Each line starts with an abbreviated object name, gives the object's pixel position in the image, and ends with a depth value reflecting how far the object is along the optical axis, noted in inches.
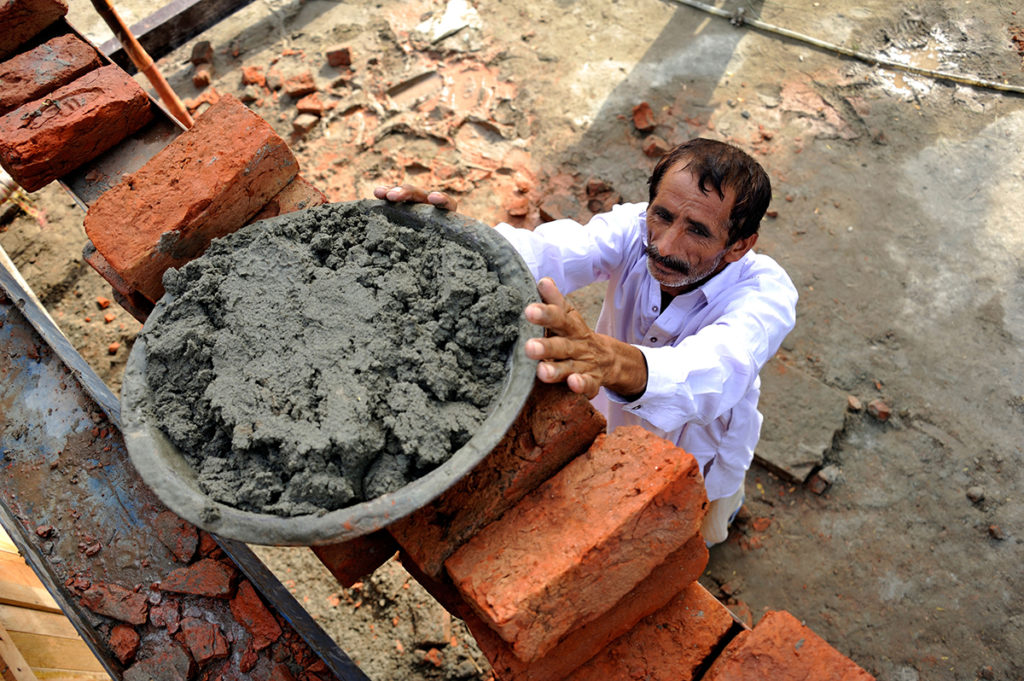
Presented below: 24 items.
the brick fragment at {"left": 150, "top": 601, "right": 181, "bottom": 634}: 78.1
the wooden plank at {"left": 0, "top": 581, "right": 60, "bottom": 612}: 98.6
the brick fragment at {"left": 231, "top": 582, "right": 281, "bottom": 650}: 79.0
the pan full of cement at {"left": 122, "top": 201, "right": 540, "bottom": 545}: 59.6
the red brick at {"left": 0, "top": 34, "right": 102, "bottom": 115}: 97.1
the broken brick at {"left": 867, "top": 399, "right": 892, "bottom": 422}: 142.8
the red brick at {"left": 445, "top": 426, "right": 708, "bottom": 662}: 65.8
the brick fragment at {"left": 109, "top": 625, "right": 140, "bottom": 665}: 76.8
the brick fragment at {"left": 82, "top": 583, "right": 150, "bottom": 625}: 77.5
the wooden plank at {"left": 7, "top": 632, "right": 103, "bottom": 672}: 97.0
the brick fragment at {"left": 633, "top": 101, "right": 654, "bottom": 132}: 186.9
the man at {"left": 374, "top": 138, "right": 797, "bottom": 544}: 73.2
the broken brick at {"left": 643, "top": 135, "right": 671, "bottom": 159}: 181.2
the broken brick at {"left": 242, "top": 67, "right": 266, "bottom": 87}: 205.6
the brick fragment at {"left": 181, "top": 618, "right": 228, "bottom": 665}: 77.4
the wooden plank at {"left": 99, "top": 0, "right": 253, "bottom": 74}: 177.6
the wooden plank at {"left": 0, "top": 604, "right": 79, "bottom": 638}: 96.7
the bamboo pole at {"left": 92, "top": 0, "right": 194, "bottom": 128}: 151.3
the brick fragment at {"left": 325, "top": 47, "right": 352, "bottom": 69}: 202.5
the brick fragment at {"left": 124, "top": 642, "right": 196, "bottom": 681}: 76.2
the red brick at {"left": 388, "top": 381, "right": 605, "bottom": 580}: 71.2
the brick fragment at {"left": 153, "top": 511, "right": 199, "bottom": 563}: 81.5
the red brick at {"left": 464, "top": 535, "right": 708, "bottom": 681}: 71.7
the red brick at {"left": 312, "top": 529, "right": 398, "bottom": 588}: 75.7
